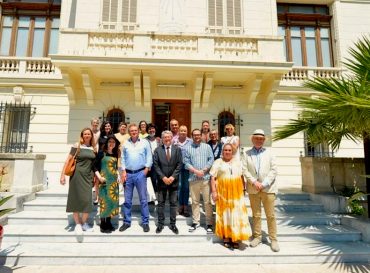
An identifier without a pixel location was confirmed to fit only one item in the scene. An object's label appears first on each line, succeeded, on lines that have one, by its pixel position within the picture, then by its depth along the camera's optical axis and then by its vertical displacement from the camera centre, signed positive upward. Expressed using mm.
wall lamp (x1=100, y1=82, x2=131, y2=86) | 10461 +3502
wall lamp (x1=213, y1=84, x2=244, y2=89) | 10805 +3513
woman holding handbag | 5035 -228
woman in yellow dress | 4789 -556
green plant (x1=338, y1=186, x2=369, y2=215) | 6203 -859
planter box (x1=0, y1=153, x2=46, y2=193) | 6504 -67
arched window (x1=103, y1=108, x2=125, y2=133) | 10672 +2178
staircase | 4422 -1423
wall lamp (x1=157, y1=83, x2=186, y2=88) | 10484 +3475
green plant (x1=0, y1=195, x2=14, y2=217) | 3842 -625
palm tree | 4383 +1092
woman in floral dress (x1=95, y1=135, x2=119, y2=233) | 5156 -270
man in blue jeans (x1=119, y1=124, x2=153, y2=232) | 5289 -67
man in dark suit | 5230 -45
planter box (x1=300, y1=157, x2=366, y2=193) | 6969 -74
